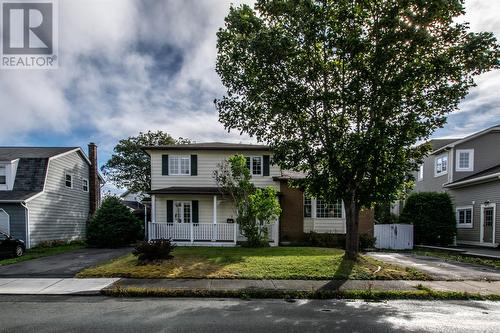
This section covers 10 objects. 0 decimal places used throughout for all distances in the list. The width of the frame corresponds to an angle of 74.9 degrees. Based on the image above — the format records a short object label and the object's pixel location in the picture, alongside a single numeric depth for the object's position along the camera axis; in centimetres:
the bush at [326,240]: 1891
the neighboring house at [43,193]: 1842
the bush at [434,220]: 2131
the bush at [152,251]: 1173
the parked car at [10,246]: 1477
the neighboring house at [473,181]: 1997
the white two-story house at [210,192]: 1998
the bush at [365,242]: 1878
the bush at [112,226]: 1923
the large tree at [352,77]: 992
